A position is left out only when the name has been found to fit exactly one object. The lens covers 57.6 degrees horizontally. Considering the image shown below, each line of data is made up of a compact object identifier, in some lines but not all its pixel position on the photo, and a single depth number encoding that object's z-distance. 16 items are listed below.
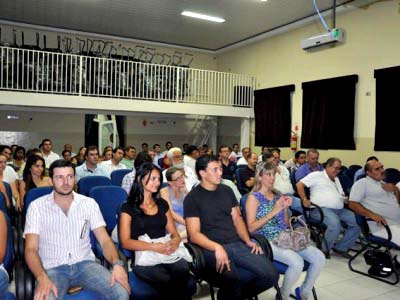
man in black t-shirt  2.73
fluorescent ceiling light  10.07
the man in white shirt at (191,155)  6.33
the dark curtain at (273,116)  10.66
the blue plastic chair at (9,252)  2.67
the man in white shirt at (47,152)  7.65
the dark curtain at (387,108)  7.80
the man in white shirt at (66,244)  2.35
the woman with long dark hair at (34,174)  4.32
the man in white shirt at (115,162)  6.28
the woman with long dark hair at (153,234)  2.54
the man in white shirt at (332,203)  4.66
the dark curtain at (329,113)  8.80
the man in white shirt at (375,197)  4.33
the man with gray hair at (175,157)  5.41
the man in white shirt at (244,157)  7.57
